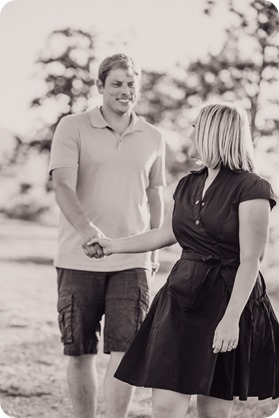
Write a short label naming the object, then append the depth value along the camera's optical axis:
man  3.10
